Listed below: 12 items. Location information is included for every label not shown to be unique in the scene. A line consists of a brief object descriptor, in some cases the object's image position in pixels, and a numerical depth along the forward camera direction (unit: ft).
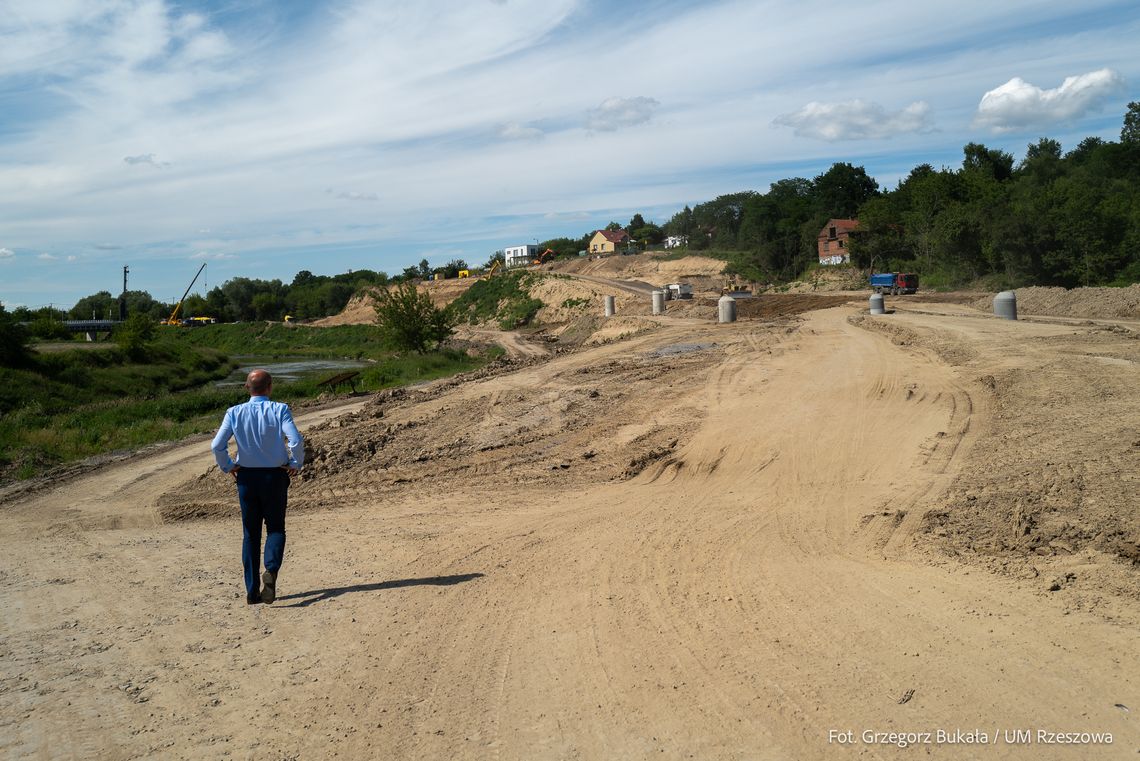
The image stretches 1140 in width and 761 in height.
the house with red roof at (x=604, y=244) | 432.25
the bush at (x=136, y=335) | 178.40
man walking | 22.40
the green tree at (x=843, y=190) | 315.58
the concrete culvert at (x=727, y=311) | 114.42
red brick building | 248.20
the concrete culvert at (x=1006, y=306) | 92.58
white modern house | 515.91
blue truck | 161.07
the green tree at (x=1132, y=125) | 290.97
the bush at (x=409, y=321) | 156.87
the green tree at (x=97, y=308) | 440.82
